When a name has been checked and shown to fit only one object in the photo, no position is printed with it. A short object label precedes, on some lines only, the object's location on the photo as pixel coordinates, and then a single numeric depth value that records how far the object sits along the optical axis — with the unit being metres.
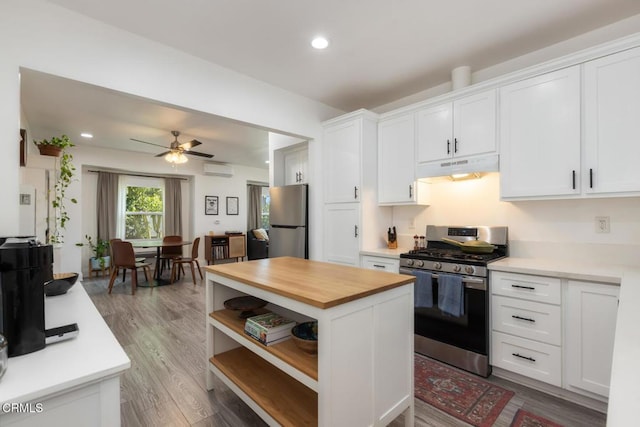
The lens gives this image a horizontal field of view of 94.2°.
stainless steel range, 2.26
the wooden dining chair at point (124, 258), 4.71
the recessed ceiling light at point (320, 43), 2.32
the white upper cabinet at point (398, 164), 3.07
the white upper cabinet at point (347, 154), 3.22
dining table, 5.27
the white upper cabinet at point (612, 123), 1.90
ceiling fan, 4.70
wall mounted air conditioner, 7.07
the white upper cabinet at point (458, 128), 2.53
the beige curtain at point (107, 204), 6.21
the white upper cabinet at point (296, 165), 4.06
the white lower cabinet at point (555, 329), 1.84
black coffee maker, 0.98
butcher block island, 1.28
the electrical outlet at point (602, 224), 2.24
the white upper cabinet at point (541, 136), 2.13
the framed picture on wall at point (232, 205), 7.69
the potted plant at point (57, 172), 3.24
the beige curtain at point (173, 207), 7.05
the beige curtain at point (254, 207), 8.43
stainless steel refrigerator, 3.67
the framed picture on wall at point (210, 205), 7.27
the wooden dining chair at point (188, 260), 5.43
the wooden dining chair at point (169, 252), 5.54
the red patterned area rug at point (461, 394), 1.86
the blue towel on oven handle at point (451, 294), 2.31
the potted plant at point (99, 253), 5.94
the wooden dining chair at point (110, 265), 4.93
